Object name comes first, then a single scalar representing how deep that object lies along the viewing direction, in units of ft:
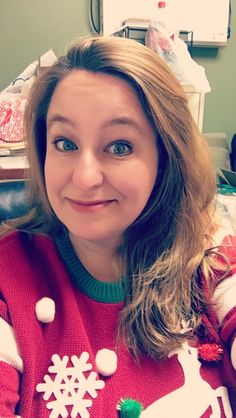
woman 2.28
